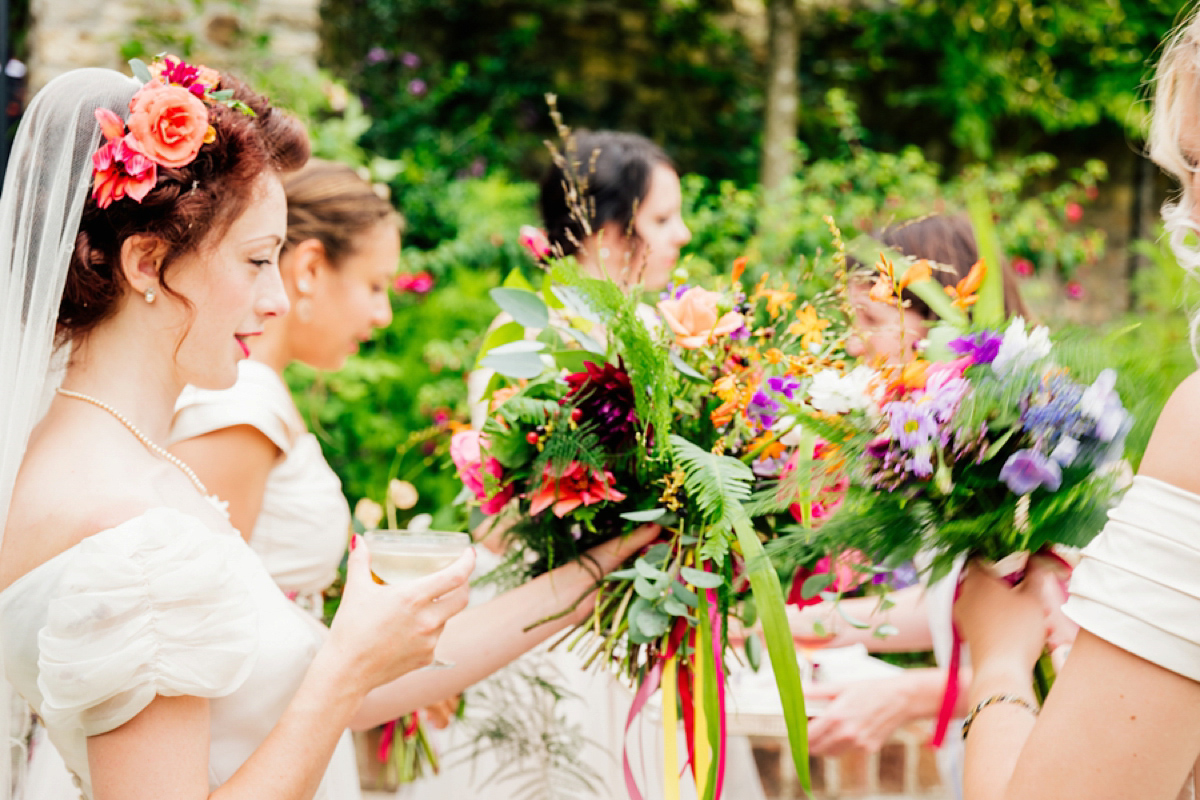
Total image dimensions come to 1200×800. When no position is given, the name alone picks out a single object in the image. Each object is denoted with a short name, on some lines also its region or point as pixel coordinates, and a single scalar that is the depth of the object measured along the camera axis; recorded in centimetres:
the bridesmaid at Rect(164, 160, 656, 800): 180
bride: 127
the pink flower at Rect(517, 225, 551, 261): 164
